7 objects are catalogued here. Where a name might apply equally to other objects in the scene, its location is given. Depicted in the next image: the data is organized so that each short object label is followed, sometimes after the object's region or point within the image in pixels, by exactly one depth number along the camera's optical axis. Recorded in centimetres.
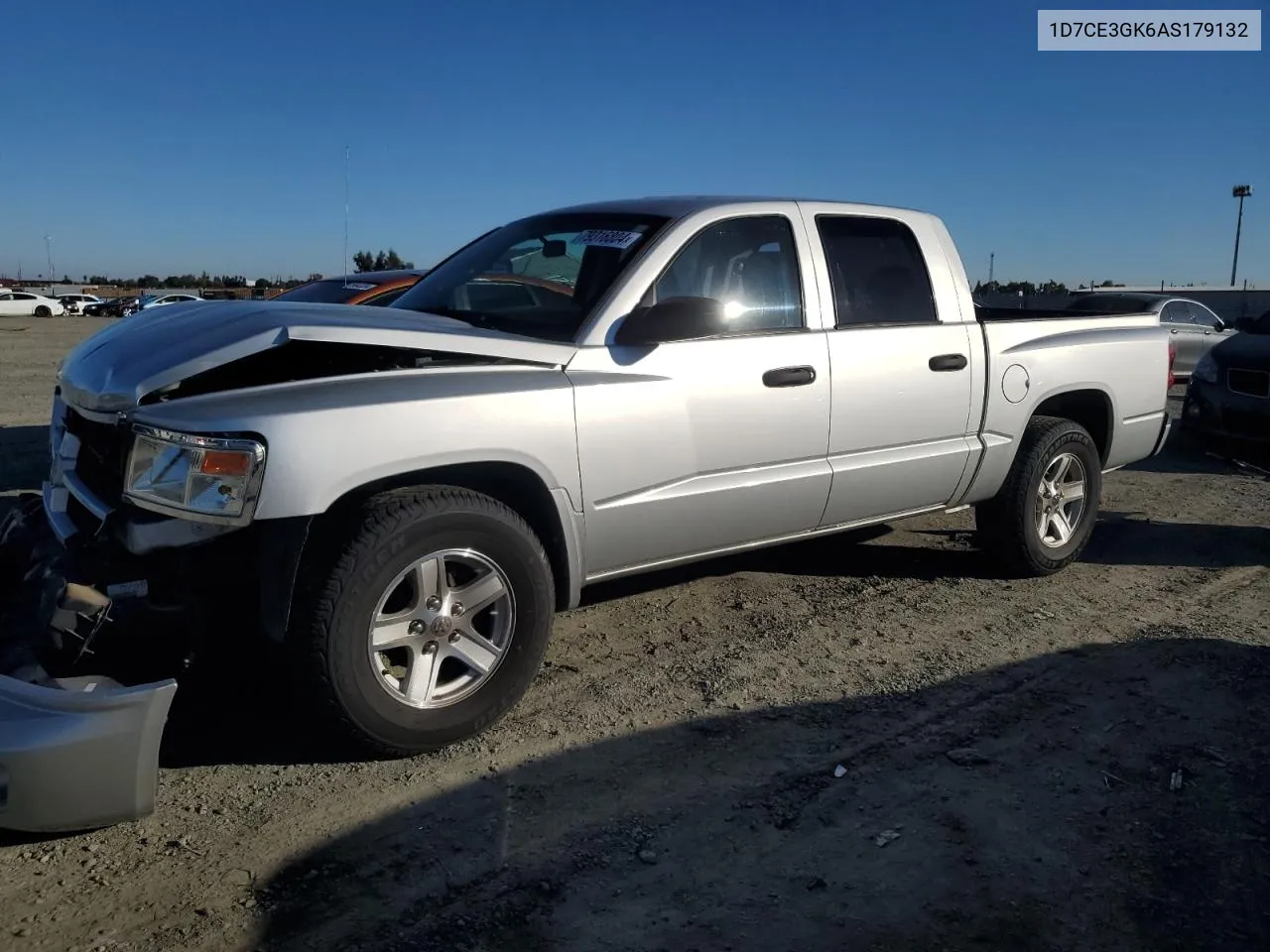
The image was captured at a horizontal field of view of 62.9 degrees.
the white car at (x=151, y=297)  4303
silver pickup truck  303
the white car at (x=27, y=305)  4553
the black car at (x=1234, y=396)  809
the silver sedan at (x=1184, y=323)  1500
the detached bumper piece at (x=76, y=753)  258
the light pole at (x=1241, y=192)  5528
